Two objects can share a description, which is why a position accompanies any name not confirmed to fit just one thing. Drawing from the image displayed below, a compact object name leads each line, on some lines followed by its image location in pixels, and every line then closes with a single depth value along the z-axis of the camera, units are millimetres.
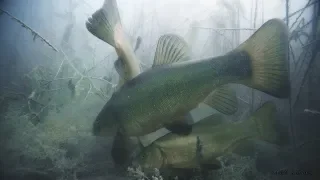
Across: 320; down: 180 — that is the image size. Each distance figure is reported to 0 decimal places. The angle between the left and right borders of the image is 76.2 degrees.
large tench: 382
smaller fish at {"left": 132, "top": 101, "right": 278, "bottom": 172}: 448
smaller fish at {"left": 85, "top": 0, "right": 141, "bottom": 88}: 453
